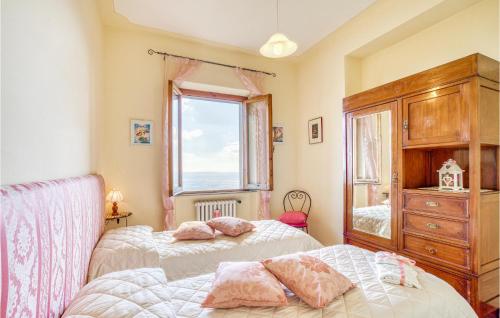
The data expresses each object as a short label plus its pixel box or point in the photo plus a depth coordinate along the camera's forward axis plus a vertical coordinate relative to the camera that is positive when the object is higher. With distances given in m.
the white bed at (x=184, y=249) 1.63 -0.77
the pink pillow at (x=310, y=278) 1.18 -0.65
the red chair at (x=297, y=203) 3.83 -0.74
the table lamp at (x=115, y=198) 2.77 -0.44
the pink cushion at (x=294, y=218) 3.44 -0.87
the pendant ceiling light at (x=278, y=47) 2.14 +1.09
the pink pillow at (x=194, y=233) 2.23 -0.70
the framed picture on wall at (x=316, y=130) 3.58 +0.47
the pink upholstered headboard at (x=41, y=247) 0.63 -0.30
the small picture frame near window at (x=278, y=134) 3.99 +0.45
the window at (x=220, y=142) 3.57 +0.30
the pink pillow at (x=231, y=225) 2.35 -0.68
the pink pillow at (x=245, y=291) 1.16 -0.67
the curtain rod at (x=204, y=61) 3.18 +1.47
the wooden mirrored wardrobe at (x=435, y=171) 1.78 -0.12
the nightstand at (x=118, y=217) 2.75 -0.67
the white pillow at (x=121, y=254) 1.55 -0.66
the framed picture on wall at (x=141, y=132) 3.08 +0.39
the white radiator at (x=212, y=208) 3.41 -0.72
